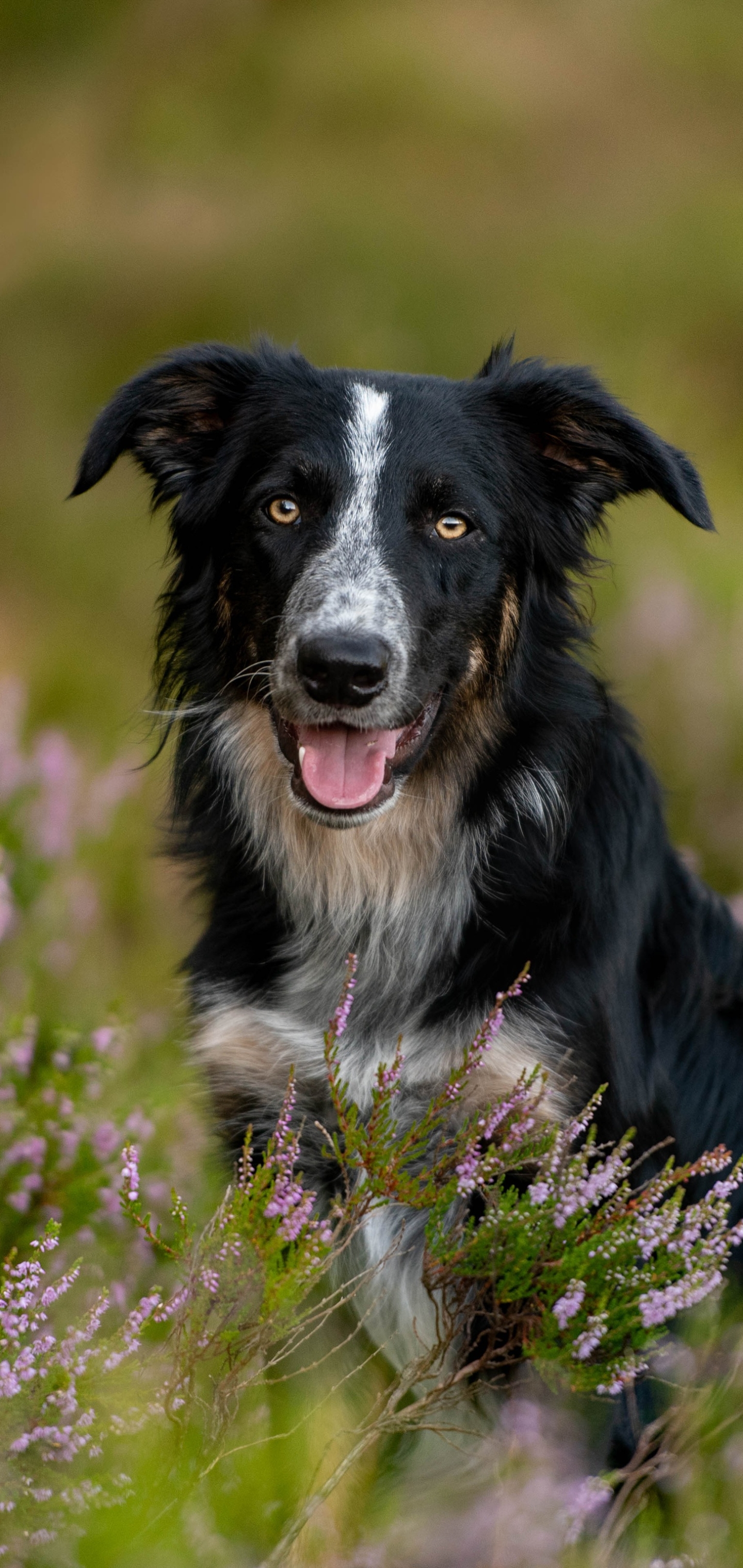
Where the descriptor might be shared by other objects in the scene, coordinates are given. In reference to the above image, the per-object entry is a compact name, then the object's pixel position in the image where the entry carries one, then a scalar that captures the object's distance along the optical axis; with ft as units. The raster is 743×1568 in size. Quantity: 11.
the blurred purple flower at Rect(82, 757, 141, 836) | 14.98
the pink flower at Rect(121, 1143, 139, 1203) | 6.81
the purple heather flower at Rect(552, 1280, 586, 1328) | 7.03
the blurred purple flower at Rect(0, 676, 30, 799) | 13.62
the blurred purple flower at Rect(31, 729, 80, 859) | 13.73
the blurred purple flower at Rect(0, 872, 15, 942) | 11.57
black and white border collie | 9.57
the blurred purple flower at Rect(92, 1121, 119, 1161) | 10.94
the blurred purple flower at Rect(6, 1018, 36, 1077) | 11.23
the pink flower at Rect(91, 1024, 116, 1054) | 11.19
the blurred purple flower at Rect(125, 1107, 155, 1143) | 11.25
